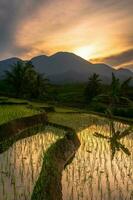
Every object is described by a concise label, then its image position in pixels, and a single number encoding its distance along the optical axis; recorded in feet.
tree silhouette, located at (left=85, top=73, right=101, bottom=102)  87.96
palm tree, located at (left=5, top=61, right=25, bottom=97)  81.41
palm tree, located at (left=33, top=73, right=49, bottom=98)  85.31
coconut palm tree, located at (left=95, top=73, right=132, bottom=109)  40.16
